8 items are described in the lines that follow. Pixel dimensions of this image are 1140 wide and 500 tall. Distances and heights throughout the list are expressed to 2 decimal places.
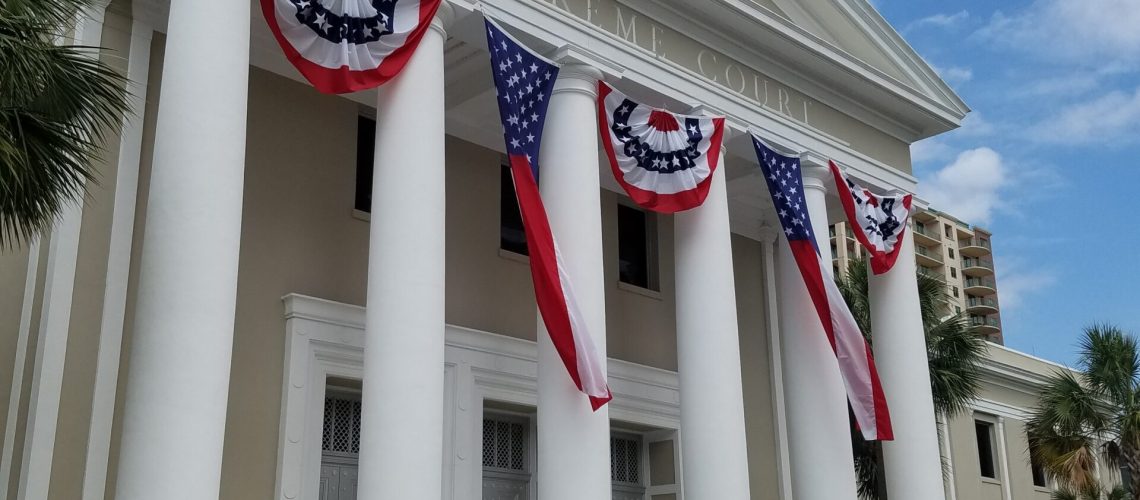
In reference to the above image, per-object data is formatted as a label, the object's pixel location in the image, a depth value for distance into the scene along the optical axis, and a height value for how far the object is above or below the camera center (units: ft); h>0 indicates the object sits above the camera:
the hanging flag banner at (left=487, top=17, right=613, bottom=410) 33.55 +11.10
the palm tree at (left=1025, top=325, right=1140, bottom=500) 66.90 +10.59
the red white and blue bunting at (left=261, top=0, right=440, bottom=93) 30.99 +14.94
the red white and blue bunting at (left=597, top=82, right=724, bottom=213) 39.88 +15.23
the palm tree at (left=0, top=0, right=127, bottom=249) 20.71 +9.33
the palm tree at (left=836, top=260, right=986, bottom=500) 62.44 +13.42
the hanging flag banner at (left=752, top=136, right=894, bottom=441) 43.37 +10.13
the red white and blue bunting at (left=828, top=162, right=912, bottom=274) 48.14 +15.58
